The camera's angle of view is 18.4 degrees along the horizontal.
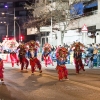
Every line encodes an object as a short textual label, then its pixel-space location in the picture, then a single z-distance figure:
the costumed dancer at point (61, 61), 14.38
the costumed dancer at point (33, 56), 17.81
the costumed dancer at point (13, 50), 25.25
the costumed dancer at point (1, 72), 14.06
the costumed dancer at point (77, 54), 17.64
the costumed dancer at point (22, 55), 20.14
